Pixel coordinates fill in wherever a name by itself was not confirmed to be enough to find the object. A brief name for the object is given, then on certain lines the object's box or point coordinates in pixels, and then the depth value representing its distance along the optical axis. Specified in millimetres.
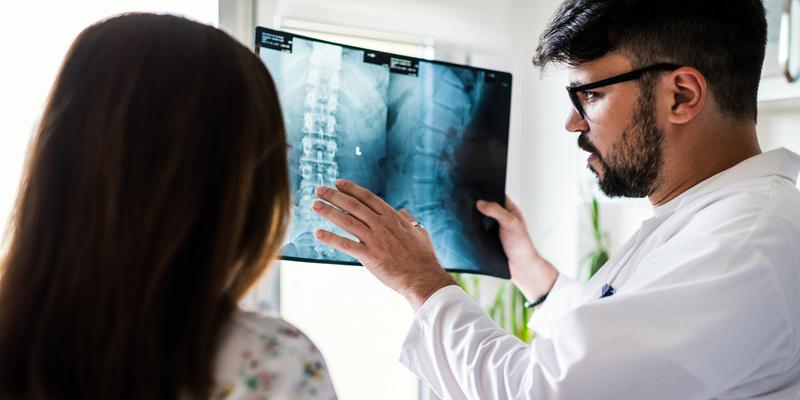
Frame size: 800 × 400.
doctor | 989
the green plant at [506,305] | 2311
